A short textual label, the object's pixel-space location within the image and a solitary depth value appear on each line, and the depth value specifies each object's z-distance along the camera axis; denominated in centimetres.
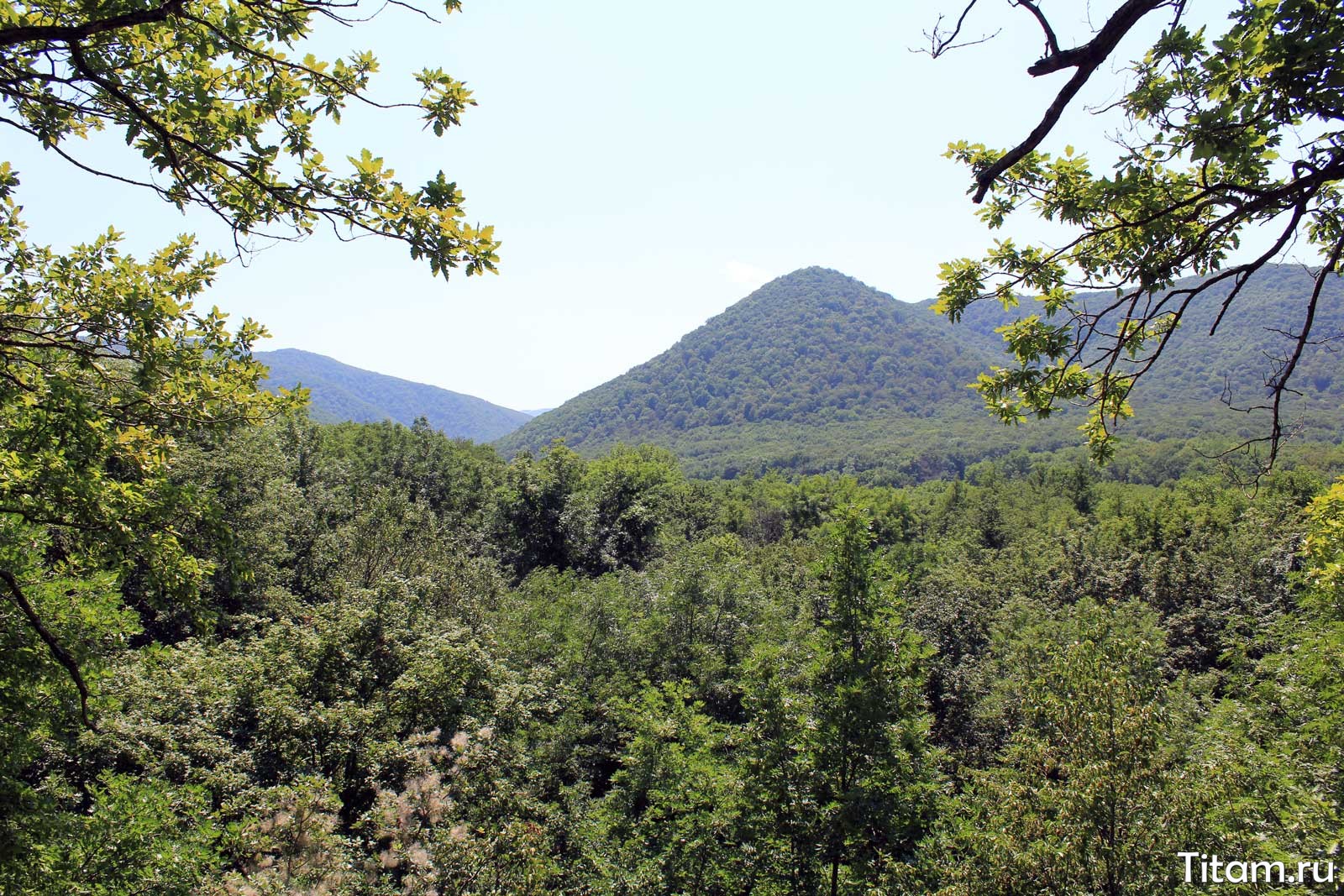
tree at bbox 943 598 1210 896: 891
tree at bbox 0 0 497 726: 379
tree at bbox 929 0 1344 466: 322
